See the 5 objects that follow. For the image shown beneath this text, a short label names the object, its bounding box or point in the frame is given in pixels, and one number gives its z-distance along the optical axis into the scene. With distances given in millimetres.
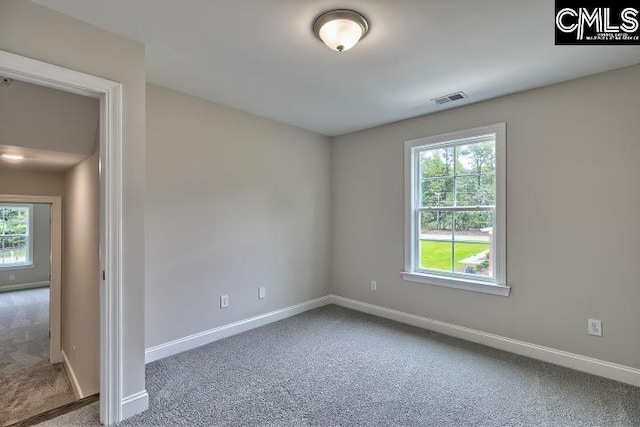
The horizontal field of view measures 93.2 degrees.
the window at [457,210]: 2945
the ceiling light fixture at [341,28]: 1715
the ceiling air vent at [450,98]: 2871
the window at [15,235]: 6980
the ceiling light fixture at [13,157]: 2859
